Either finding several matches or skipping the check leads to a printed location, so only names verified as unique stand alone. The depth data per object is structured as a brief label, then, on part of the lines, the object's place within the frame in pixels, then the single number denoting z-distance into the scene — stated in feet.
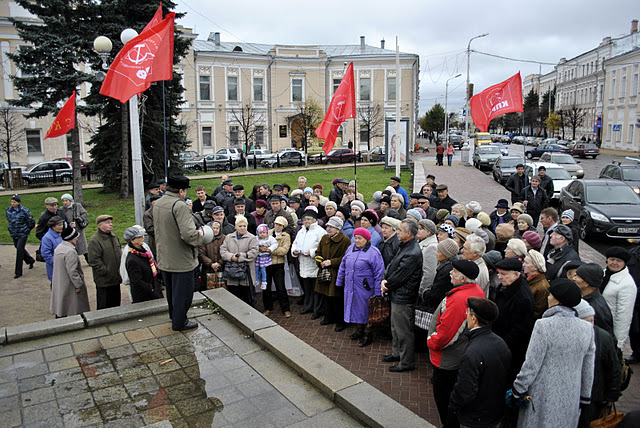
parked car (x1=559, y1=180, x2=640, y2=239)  42.69
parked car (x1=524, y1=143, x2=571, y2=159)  153.99
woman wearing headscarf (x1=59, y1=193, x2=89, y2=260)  35.22
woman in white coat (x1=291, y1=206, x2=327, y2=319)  27.48
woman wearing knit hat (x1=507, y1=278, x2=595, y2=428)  12.90
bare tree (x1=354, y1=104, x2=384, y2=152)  172.04
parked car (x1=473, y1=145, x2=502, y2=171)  110.63
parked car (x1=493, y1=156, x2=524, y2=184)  85.71
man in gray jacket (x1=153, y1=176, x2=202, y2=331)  19.22
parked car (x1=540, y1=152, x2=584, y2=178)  86.60
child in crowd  27.30
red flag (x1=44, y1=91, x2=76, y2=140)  38.34
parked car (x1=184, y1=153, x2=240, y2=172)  114.42
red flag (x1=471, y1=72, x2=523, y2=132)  39.96
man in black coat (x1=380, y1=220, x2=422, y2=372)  20.45
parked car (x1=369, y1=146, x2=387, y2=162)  144.77
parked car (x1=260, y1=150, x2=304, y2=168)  125.33
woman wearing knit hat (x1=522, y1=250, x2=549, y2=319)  17.20
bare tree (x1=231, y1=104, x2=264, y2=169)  163.16
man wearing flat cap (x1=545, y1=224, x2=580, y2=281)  20.66
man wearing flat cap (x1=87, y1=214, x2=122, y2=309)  23.88
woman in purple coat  23.07
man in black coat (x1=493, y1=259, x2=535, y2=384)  15.80
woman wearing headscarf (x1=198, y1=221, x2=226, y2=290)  27.61
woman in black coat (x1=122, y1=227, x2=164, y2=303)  22.75
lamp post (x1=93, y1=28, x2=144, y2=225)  28.58
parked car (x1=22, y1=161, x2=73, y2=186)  92.32
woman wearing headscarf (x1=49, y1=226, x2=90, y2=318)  23.25
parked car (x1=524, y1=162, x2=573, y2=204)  65.31
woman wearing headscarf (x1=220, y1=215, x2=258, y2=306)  26.68
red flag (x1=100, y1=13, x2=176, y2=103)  27.37
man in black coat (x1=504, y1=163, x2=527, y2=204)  42.55
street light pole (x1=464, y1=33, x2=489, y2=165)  123.44
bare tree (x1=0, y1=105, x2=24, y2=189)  112.57
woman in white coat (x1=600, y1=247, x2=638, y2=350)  17.84
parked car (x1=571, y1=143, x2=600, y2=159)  151.33
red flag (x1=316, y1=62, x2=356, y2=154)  41.16
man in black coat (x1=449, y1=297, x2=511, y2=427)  12.69
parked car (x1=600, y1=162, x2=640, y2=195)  60.23
